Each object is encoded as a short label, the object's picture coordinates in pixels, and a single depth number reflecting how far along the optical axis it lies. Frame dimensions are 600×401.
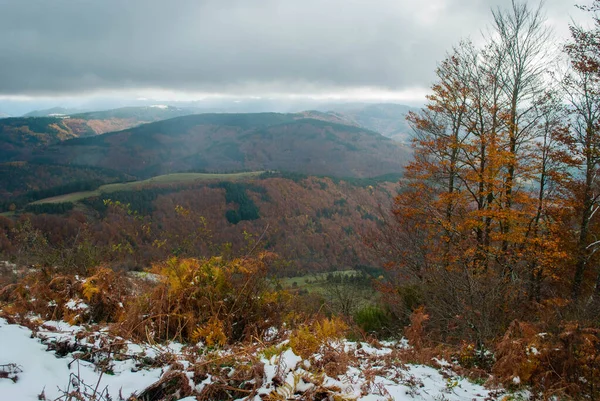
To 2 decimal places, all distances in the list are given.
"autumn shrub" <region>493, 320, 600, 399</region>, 2.90
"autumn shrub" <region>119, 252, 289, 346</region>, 3.46
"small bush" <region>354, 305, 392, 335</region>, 10.26
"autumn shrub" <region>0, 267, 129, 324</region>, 3.71
